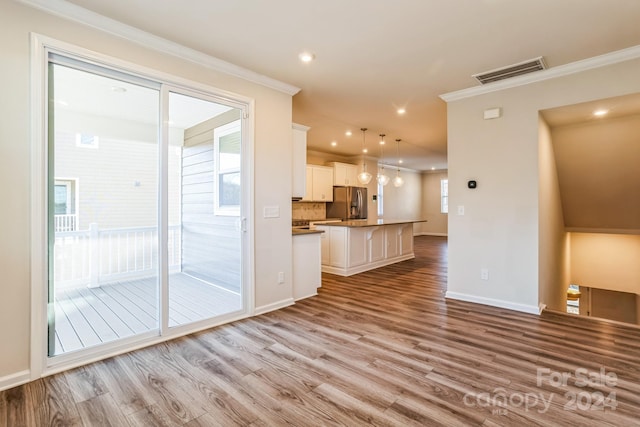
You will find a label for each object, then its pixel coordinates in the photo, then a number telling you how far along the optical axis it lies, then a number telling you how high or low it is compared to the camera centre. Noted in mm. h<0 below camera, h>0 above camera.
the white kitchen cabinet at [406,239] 7055 -652
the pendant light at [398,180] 6985 +728
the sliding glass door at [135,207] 2445 +43
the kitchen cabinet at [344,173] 8195 +1057
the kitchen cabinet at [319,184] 7512 +703
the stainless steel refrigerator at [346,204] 8203 +211
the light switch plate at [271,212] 3611 -3
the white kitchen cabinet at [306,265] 4086 -735
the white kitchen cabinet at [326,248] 5727 -685
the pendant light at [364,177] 6188 +699
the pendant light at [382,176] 6575 +810
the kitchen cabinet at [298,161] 4199 +704
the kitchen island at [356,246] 5512 -667
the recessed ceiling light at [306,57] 2998 +1539
